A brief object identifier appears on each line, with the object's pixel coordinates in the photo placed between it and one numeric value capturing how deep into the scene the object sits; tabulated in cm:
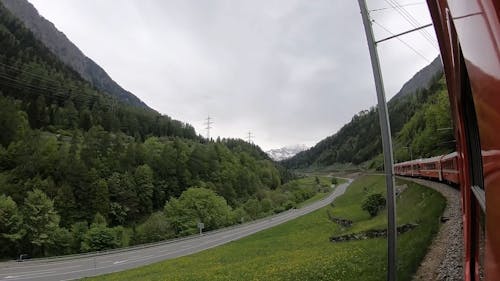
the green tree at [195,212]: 5659
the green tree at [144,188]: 8106
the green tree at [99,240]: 5259
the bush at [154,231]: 5313
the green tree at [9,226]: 4931
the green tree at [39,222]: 5009
